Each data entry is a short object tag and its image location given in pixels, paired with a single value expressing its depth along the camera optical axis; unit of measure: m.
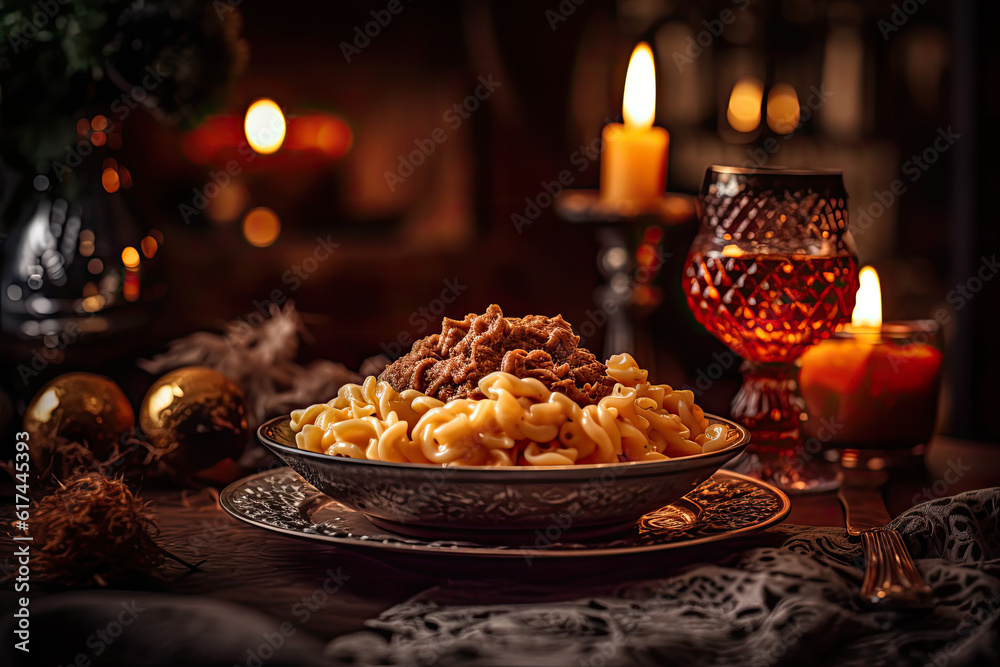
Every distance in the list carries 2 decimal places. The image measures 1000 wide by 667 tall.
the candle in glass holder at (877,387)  1.20
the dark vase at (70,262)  1.41
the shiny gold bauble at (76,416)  1.09
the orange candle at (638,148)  1.68
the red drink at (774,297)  1.17
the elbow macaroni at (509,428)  0.85
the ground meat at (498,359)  0.94
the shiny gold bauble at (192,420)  1.12
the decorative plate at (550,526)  0.78
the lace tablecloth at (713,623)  0.66
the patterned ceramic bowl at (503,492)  0.77
